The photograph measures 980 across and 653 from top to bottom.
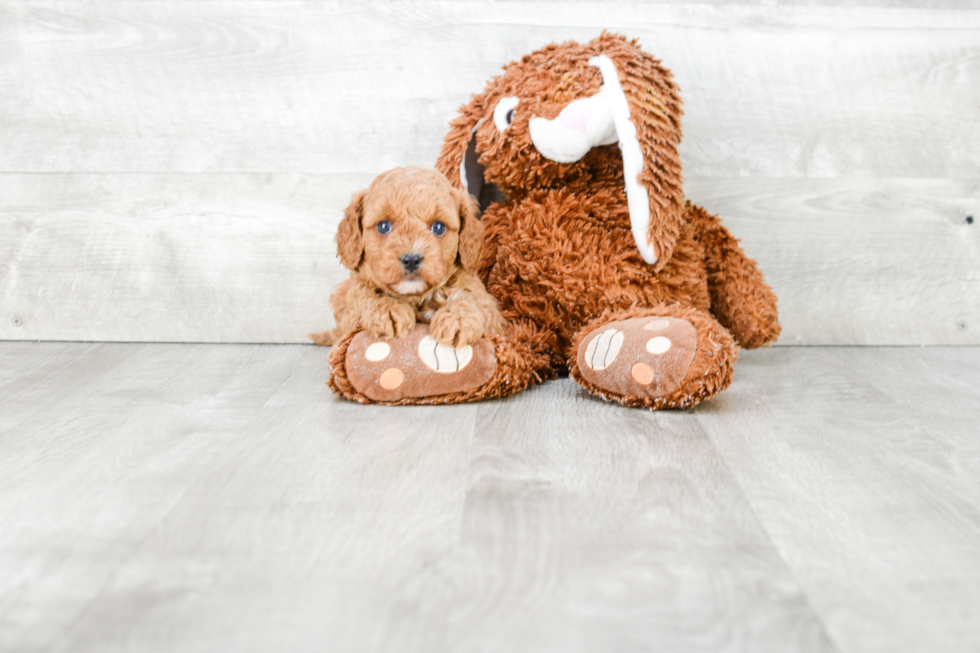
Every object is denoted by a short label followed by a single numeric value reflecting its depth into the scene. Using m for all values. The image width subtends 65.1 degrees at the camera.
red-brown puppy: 0.95
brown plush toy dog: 0.97
